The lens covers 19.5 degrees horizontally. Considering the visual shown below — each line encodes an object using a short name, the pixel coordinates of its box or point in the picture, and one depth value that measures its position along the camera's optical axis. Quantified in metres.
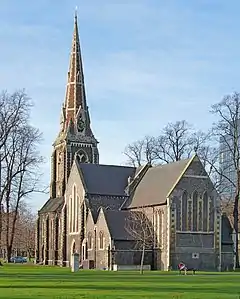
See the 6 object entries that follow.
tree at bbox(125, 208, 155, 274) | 73.88
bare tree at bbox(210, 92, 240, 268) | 66.06
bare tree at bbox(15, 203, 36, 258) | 131.00
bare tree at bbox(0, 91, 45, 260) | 61.38
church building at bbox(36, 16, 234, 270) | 73.38
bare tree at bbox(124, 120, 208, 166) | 85.62
